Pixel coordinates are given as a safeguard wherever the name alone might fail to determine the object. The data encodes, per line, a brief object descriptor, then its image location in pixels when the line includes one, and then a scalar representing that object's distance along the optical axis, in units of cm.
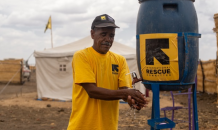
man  244
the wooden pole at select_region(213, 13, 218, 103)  1012
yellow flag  1958
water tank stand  299
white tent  1162
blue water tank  319
